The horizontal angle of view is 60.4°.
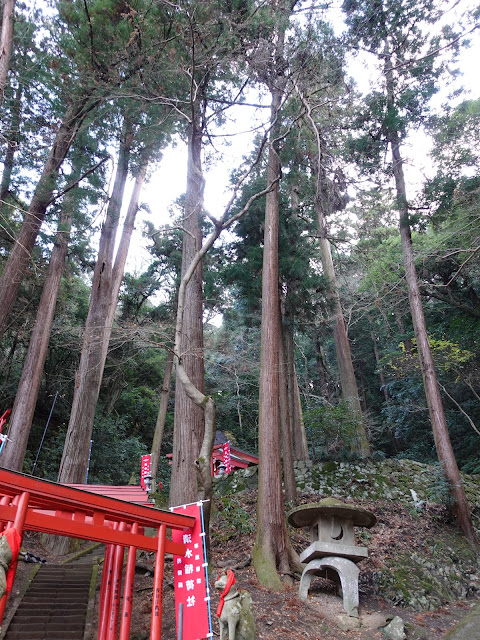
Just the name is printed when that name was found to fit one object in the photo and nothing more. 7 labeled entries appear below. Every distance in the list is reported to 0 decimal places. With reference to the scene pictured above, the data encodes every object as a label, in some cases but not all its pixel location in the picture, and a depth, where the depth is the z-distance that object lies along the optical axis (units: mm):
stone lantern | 5383
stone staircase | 5059
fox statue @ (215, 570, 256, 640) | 3582
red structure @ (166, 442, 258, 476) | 15914
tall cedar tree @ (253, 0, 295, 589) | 5926
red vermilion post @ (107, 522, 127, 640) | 3688
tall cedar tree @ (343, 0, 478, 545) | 8836
